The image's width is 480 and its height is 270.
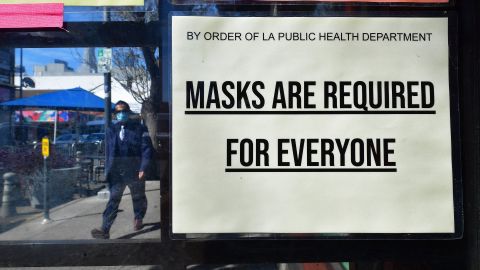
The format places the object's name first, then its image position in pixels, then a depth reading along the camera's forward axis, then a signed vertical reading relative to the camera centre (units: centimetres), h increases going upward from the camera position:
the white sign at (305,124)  44 +2
